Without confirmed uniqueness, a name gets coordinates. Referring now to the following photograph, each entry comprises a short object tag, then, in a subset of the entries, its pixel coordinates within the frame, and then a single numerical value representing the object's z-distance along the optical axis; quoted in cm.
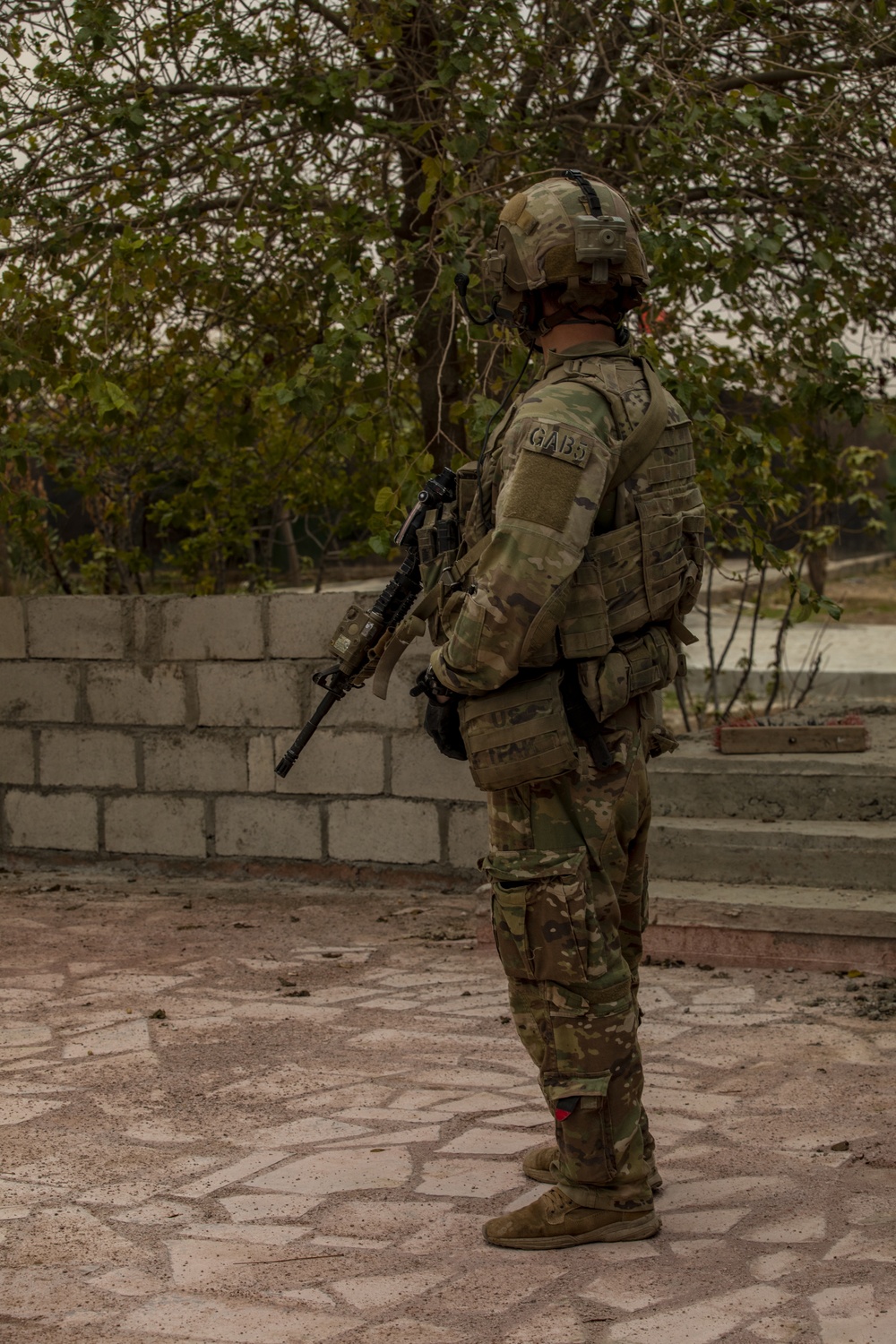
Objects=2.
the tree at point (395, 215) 1156
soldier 584
